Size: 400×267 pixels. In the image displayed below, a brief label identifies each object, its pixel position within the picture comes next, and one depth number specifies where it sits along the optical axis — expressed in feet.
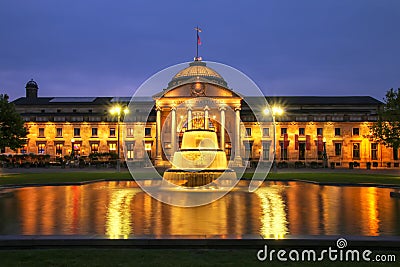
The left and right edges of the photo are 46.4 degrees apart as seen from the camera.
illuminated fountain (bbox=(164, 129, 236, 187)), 81.51
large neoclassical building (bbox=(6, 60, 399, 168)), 273.75
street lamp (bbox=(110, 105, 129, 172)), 168.45
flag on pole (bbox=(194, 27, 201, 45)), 220.23
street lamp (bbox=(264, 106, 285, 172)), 288.92
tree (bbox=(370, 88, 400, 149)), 151.53
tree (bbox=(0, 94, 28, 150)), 159.06
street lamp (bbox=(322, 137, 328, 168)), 236.34
